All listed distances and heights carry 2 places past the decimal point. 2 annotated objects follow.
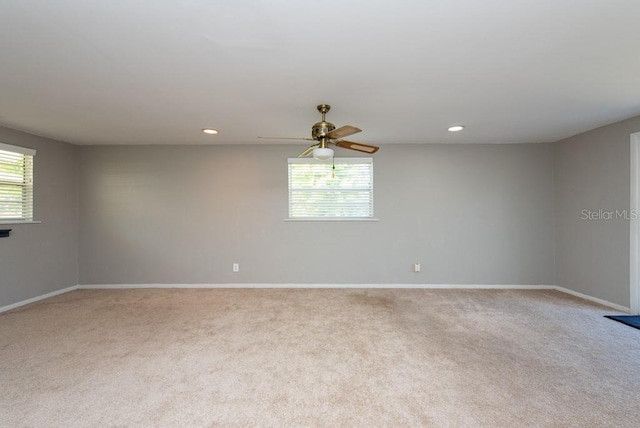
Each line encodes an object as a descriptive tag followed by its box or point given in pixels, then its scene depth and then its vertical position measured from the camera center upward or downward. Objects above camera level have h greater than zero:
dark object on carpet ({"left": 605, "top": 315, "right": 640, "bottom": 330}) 2.84 -1.18
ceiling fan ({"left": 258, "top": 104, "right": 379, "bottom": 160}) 2.56 +0.76
